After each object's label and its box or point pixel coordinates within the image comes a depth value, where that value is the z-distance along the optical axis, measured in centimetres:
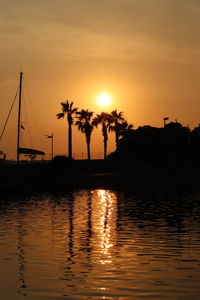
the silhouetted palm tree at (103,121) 14250
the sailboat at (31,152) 12890
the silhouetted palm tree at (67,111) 12905
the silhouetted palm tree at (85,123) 13988
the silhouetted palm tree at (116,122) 14650
